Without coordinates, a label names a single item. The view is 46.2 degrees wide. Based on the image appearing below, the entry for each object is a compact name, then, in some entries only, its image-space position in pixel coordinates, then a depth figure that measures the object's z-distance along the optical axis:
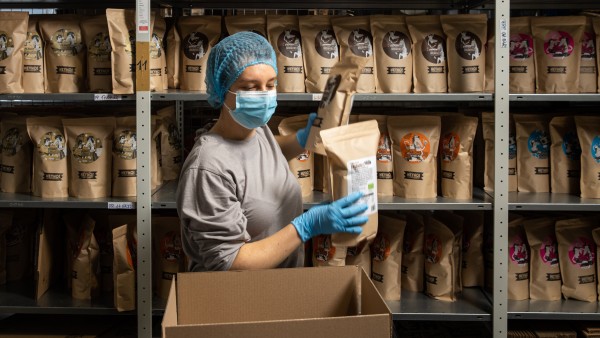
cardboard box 1.75
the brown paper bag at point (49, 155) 3.06
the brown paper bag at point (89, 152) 3.04
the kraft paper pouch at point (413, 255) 3.19
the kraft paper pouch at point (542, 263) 3.14
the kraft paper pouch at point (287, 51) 3.01
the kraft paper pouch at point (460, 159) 3.05
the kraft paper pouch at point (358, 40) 3.00
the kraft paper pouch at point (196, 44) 3.05
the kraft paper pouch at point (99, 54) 3.03
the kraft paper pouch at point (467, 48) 2.99
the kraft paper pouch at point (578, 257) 3.11
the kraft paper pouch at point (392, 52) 3.02
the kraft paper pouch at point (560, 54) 3.03
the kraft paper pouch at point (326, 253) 3.08
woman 1.94
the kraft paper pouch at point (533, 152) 3.14
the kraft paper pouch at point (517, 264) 3.13
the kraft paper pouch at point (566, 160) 3.13
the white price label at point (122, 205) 2.94
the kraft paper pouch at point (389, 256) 3.13
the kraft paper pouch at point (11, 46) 2.98
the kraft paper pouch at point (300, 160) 3.05
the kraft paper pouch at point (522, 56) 3.05
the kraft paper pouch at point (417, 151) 3.05
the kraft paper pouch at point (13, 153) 3.15
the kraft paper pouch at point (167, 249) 3.13
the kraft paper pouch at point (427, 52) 3.03
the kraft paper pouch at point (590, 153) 3.05
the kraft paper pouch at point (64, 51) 3.05
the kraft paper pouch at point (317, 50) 3.02
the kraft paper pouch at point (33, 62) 3.05
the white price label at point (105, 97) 2.89
